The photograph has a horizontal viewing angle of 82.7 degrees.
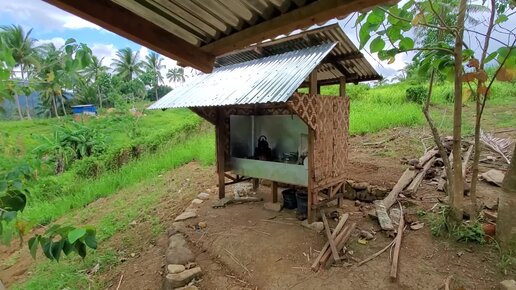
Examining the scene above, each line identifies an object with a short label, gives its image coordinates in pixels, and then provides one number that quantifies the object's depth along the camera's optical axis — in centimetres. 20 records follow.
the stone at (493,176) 478
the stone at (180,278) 349
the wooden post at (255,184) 651
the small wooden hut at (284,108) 425
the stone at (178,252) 395
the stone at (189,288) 341
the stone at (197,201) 603
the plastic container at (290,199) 524
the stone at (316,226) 440
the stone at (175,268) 370
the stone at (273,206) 532
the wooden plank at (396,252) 326
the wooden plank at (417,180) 504
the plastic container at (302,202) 487
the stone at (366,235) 410
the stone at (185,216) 527
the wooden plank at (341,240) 367
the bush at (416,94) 1124
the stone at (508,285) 276
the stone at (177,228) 481
